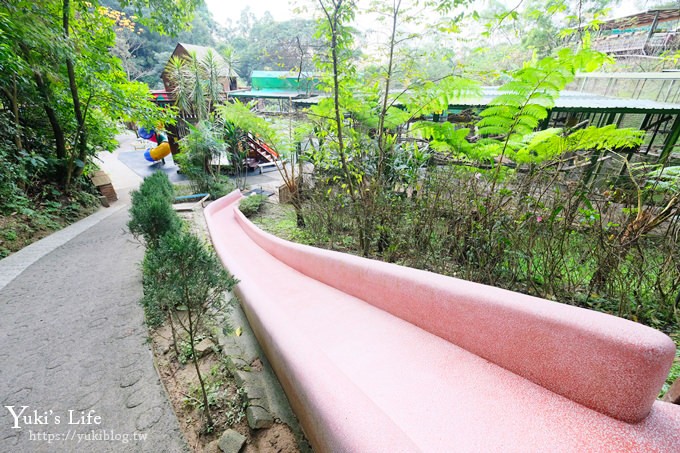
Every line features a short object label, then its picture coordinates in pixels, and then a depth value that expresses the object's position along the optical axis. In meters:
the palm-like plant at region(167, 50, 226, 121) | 9.57
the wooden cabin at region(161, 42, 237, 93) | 16.80
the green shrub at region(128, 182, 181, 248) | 3.42
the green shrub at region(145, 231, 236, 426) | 1.77
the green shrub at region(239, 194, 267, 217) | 6.95
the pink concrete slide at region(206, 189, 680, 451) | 1.18
